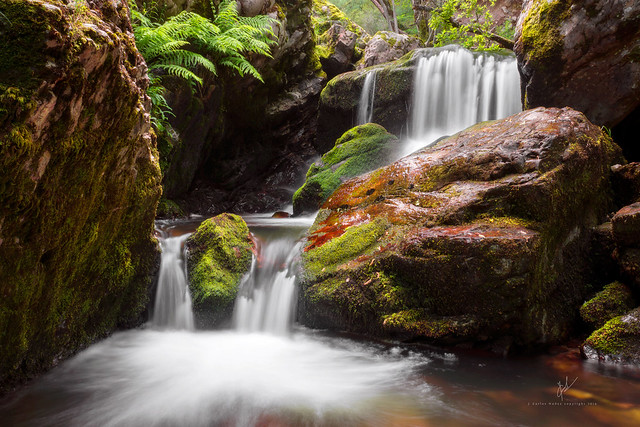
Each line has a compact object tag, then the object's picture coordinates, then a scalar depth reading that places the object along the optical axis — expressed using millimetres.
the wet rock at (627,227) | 3414
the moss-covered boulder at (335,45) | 12273
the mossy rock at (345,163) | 6926
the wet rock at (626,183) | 4195
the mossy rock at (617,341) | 3021
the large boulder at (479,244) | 3211
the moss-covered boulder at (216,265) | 4062
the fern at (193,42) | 5594
